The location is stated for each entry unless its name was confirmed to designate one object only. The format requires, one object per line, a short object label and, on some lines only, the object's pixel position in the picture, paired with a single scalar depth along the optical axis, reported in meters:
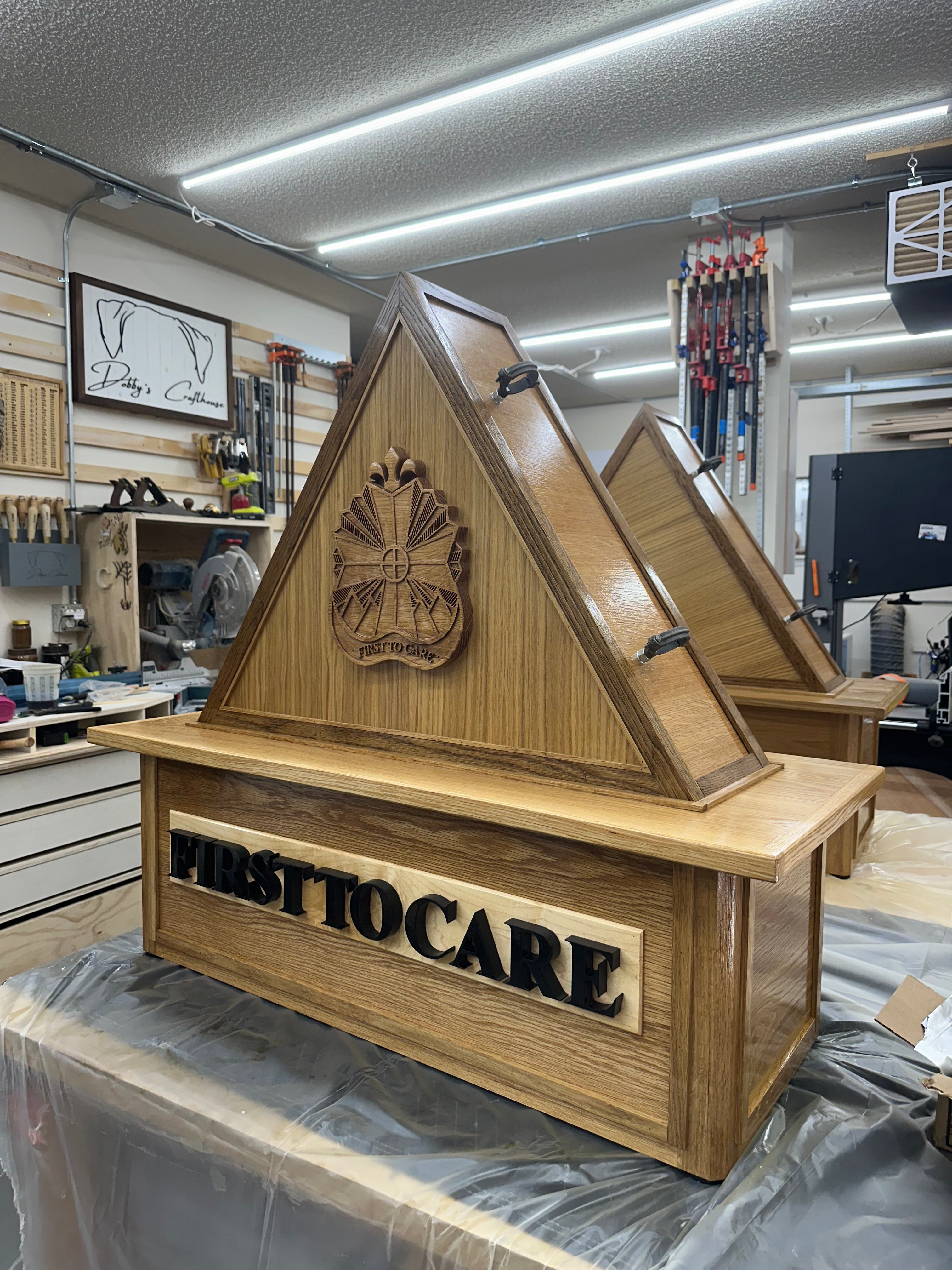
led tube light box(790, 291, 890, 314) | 5.19
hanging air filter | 3.29
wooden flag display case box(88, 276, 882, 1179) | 0.91
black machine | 3.80
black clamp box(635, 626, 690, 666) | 1.03
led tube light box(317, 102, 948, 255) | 3.17
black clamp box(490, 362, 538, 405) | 1.15
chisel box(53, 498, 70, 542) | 3.72
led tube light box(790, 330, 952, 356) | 6.21
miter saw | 3.68
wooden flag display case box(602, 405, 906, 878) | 1.99
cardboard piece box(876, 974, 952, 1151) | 1.07
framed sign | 3.85
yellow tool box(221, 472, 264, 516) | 4.38
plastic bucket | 2.79
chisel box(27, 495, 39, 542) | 3.56
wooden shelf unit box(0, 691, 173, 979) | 2.49
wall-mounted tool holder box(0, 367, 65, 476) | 3.53
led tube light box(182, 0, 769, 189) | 2.53
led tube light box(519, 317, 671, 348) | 5.71
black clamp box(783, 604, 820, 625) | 2.09
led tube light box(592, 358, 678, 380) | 7.04
